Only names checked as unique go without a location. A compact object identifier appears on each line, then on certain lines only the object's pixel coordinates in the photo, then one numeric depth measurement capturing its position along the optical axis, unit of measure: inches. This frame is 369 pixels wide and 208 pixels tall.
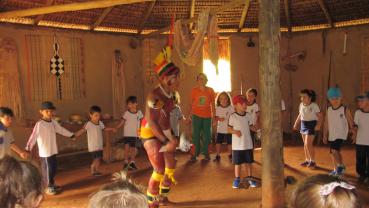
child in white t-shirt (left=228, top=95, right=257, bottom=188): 215.9
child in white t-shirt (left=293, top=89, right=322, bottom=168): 260.7
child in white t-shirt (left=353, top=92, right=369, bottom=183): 217.6
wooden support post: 165.9
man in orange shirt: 290.8
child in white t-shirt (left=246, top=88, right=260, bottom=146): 285.4
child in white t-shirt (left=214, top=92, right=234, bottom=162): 298.7
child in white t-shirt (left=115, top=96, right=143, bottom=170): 282.2
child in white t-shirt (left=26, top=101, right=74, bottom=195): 219.0
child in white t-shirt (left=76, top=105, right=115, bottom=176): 255.6
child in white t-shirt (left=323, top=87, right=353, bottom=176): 230.8
